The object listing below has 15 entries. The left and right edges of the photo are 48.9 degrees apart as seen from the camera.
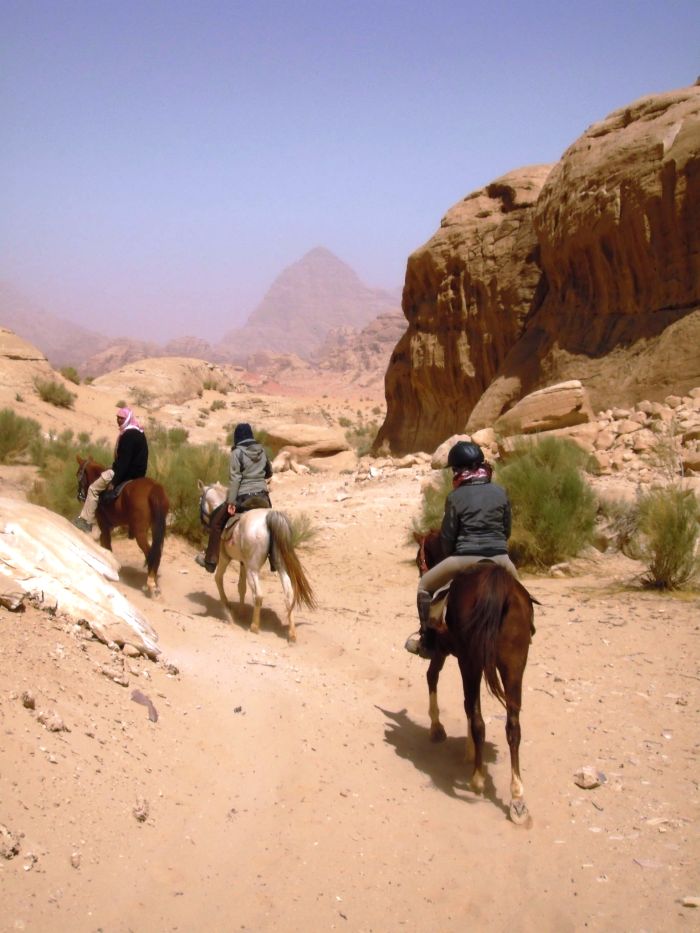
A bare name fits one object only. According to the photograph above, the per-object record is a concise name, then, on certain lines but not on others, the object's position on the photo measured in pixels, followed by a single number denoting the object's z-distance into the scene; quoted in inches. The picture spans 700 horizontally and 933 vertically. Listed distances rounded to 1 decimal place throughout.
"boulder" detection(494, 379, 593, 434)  613.2
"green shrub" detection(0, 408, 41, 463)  715.4
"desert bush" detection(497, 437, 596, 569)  409.7
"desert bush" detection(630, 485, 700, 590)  348.2
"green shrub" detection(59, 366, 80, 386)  1438.2
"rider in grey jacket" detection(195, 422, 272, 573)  322.0
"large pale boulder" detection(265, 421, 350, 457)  965.8
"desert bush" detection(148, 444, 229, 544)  466.0
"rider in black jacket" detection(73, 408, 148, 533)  346.0
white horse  300.5
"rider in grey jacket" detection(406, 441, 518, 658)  196.7
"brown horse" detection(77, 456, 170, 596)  335.9
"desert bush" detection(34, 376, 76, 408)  1175.6
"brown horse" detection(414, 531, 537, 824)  175.5
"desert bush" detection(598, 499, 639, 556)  419.5
